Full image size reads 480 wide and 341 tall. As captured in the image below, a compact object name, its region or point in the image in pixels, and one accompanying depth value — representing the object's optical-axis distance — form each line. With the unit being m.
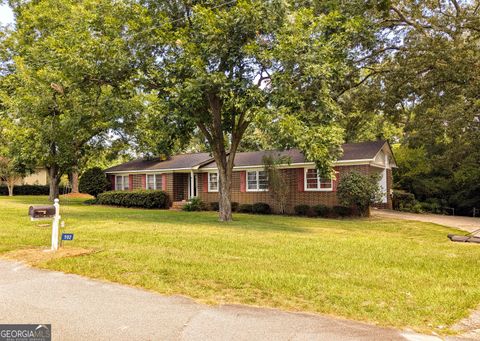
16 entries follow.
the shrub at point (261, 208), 22.62
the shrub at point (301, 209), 20.97
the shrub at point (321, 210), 20.12
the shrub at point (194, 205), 23.77
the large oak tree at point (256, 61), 13.05
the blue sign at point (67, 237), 8.20
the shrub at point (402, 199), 23.72
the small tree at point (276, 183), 21.48
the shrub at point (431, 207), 23.92
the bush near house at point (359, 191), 18.36
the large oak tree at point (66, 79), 15.68
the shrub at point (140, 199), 25.34
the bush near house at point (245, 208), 23.06
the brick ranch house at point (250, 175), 20.67
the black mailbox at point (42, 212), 8.34
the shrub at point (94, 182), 30.06
